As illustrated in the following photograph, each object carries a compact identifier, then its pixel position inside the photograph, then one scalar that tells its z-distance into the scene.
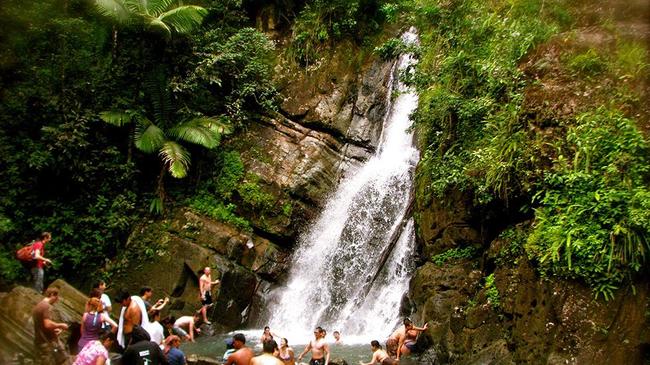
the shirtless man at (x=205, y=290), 11.58
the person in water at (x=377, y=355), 8.20
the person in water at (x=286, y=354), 7.83
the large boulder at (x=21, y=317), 7.09
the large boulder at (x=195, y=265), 12.35
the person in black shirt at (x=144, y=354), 5.41
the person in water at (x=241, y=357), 5.86
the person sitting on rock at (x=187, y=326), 10.21
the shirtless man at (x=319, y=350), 8.53
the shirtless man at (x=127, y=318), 6.80
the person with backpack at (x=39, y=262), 10.19
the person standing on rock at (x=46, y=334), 6.16
